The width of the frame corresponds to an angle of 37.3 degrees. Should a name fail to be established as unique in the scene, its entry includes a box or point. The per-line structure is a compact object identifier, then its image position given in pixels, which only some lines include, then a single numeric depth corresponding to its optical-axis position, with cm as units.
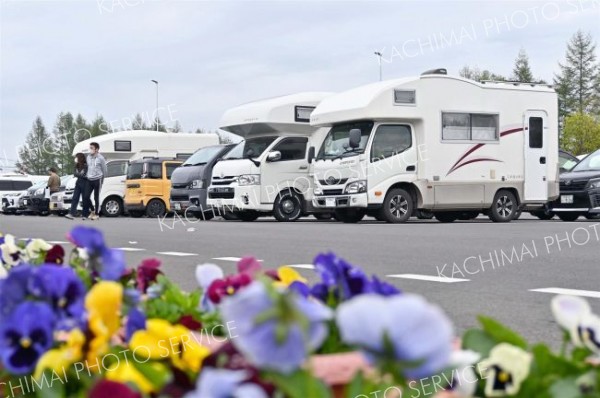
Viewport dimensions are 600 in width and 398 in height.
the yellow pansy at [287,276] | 193
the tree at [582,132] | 7106
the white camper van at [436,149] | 1866
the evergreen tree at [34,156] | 10138
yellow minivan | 2727
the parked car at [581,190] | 1898
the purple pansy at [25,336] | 120
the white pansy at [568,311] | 144
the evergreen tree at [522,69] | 9319
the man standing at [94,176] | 2166
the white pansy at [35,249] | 289
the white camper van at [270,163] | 2038
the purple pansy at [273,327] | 87
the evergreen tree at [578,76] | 9250
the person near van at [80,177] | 2186
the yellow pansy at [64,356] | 122
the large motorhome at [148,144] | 3109
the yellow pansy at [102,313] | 129
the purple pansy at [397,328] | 90
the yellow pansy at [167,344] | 133
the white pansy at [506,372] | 130
